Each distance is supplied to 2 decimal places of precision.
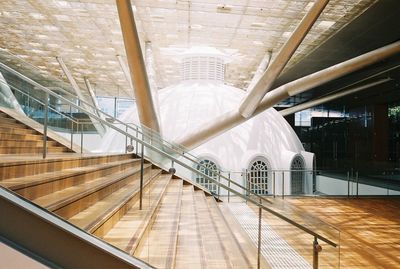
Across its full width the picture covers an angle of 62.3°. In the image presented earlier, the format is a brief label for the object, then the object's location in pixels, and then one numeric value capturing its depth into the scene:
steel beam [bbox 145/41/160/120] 16.36
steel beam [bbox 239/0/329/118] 9.05
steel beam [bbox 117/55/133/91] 20.67
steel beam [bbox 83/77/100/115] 28.53
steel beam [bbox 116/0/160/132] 7.98
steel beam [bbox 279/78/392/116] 20.39
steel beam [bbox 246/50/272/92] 17.69
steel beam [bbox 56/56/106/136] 22.36
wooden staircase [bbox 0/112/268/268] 3.30
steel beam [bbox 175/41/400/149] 11.27
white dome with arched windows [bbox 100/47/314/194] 16.56
